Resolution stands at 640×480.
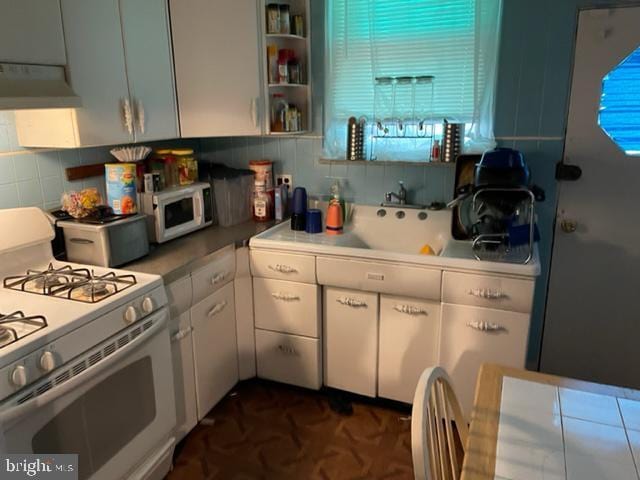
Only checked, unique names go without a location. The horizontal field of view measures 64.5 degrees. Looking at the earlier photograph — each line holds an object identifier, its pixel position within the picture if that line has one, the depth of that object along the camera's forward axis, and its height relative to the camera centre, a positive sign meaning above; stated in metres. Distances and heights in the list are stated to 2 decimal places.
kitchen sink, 2.12 -0.54
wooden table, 1.01 -0.66
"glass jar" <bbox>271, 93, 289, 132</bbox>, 2.56 +0.05
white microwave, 2.22 -0.38
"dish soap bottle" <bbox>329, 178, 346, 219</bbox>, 2.68 -0.36
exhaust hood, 1.53 +0.12
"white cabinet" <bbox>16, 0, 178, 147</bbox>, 1.82 +0.19
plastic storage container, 2.58 -0.34
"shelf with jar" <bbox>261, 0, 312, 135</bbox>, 2.42 +0.28
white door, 2.18 -0.50
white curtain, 2.31 +0.30
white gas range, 1.33 -0.67
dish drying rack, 2.00 -0.50
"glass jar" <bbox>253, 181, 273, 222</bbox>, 2.70 -0.40
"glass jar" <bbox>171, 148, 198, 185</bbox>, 2.43 -0.19
